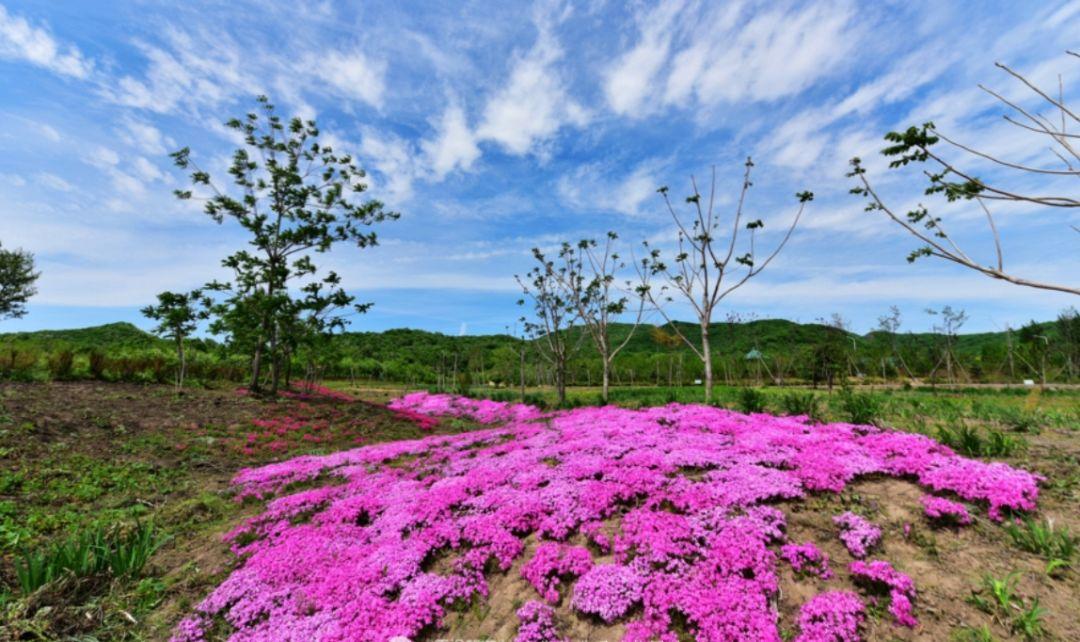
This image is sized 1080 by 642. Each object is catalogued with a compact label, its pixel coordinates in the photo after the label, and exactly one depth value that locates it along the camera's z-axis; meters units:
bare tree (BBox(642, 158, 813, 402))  15.15
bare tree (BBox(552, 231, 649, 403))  23.39
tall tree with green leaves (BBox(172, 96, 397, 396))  21.17
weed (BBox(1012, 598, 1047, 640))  3.16
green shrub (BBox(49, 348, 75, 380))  18.14
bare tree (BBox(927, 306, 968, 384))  39.89
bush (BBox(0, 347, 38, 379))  16.47
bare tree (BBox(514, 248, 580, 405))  25.17
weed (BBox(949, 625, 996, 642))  3.15
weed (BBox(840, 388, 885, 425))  8.59
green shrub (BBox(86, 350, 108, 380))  19.44
